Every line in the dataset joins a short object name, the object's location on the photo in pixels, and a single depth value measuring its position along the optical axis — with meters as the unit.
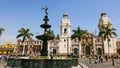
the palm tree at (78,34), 25.96
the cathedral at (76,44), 32.83
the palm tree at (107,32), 23.76
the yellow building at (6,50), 32.32
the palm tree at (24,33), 26.23
